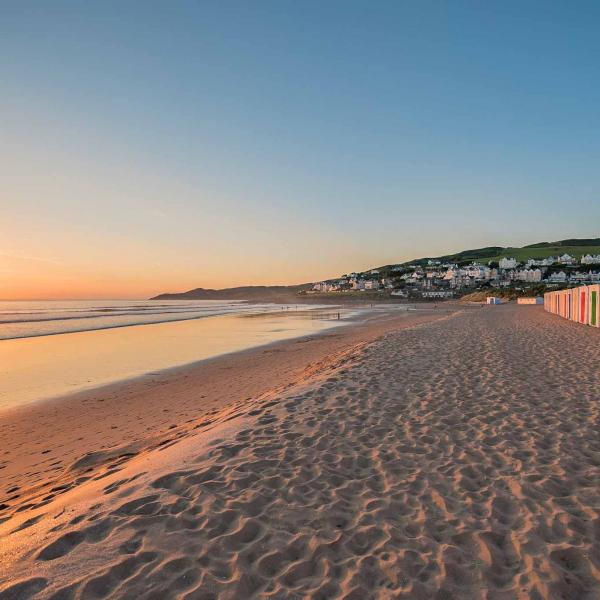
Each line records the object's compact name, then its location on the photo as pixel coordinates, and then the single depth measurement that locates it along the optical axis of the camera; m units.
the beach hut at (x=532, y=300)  64.55
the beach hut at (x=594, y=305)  22.86
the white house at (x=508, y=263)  174.38
